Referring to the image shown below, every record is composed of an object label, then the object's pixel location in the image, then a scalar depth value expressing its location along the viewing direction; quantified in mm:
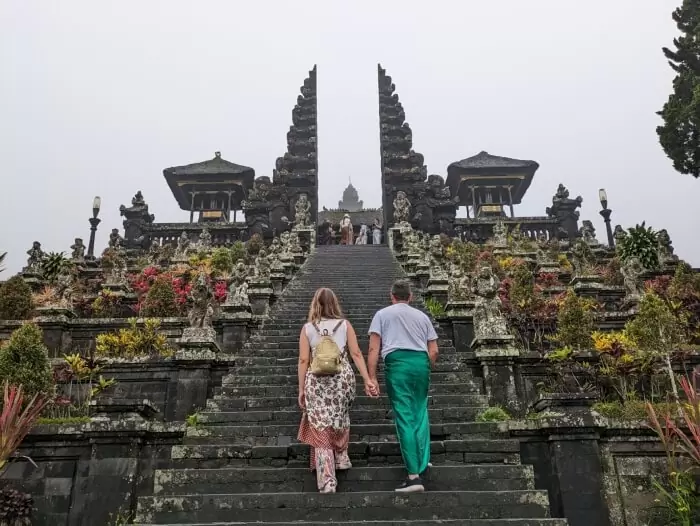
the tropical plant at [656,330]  8008
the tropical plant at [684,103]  16578
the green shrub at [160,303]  12242
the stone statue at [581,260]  14091
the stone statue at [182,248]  21203
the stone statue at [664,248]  16906
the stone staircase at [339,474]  5211
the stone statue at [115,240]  24089
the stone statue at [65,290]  11844
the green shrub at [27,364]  7445
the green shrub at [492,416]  6891
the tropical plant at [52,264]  18050
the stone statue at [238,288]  10531
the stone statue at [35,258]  18730
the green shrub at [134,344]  10219
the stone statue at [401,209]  24844
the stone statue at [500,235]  21866
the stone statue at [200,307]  8898
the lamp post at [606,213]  24922
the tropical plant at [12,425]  6176
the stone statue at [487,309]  8461
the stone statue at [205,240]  23627
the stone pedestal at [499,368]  7996
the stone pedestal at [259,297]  11602
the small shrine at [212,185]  34531
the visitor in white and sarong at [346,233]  25844
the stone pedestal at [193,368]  8445
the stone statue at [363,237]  26484
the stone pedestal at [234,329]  10156
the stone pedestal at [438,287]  11845
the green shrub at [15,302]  12836
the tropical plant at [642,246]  16703
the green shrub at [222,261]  18609
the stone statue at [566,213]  27531
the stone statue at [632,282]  11875
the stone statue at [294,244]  17195
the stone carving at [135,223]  26909
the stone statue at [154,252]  21672
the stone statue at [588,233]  22381
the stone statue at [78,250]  21892
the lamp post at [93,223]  24766
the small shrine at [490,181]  34969
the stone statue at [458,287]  10000
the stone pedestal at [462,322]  9539
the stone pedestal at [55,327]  11383
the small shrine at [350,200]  57222
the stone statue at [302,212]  23761
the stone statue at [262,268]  12430
